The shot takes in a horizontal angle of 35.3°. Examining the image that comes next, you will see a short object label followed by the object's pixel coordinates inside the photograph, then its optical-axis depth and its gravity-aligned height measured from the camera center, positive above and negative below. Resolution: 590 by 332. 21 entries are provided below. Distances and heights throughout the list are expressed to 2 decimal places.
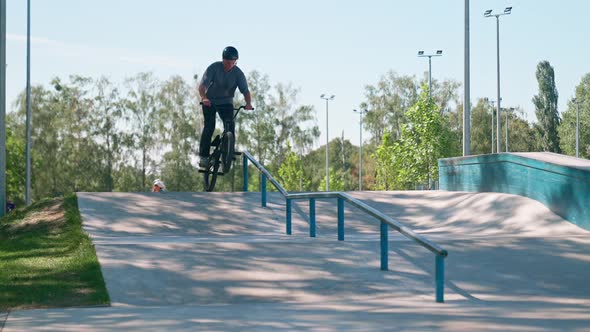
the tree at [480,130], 96.88 +5.72
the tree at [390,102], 82.62 +7.43
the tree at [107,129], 59.56 +3.59
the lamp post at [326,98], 73.50 +6.94
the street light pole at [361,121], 81.94 +5.76
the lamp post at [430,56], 61.23 +8.63
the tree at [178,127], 60.16 +3.77
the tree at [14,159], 62.41 +1.73
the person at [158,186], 18.53 -0.04
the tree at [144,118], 60.03 +4.36
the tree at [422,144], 58.34 +2.63
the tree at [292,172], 64.30 +0.87
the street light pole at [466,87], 24.09 +2.54
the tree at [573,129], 95.19 +5.74
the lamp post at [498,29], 54.22 +9.46
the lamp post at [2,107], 16.30 +1.38
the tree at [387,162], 69.00 +1.68
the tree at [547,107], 95.56 +8.07
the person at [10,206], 32.34 -0.78
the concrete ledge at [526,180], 12.59 +0.08
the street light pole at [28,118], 35.94 +2.57
